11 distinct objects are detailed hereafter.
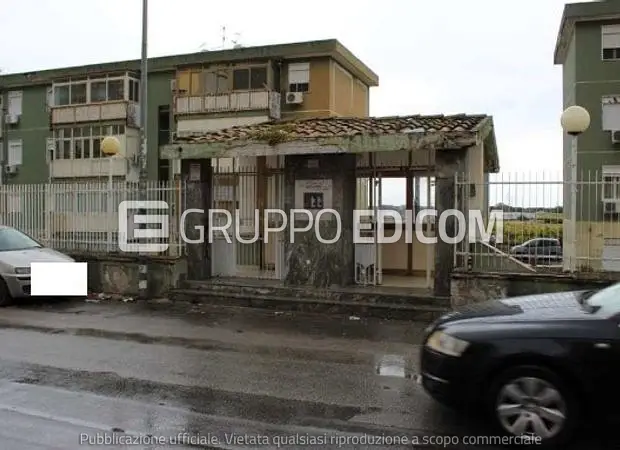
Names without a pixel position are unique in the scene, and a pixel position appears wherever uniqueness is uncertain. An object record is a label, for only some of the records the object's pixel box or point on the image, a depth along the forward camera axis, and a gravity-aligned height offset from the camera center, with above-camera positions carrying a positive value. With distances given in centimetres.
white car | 1133 -59
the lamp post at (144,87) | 1686 +387
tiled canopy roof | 1059 +185
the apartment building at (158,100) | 2894 +650
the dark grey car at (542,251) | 945 -34
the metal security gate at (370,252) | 1163 -44
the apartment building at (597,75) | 2592 +649
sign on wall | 1134 +62
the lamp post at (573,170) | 934 +88
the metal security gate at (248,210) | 1231 +35
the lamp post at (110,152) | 1255 +151
